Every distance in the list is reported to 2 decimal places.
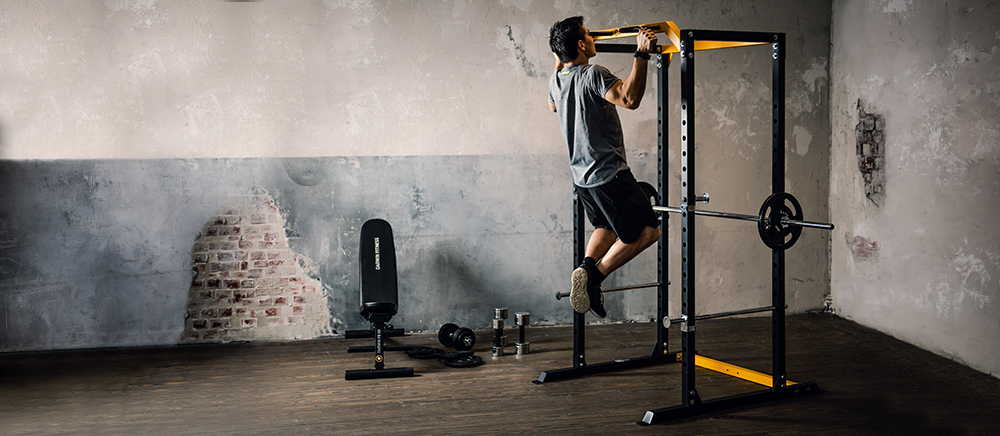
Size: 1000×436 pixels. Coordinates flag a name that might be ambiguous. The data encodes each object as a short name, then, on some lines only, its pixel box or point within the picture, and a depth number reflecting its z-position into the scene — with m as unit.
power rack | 3.14
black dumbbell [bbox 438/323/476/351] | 4.32
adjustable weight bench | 3.81
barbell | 3.13
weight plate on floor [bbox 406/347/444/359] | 4.24
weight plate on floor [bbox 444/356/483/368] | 4.01
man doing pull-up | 3.36
